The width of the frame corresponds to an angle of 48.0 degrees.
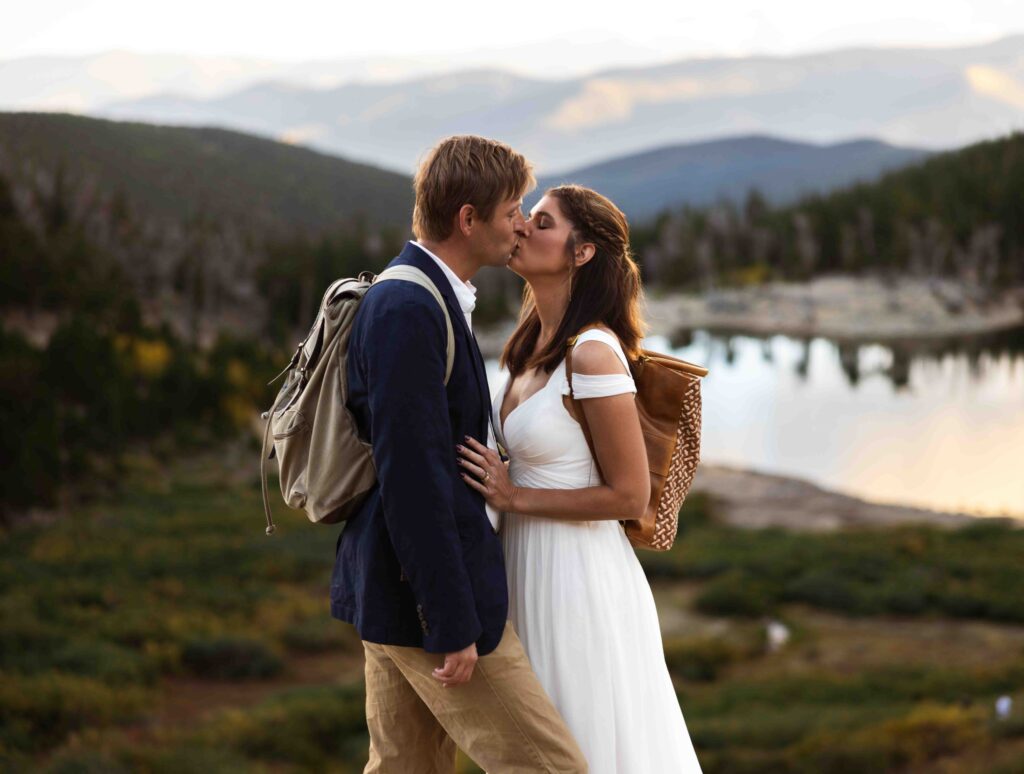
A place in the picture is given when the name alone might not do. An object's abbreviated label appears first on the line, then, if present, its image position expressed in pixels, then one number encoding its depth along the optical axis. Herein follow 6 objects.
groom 2.19
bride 2.56
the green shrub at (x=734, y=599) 14.55
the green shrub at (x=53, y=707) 9.12
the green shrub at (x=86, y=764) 7.66
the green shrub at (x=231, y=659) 12.06
